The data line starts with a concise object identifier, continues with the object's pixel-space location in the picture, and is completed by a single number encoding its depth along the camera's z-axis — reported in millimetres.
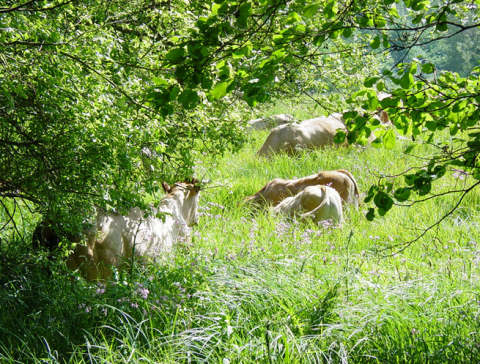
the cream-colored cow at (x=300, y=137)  24734
